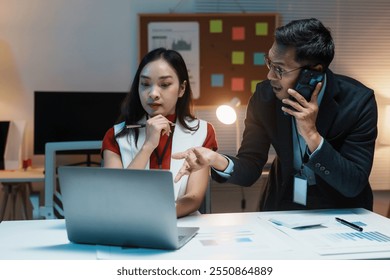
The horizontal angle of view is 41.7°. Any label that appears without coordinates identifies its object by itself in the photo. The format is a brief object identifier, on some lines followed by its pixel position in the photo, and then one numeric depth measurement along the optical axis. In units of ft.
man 5.07
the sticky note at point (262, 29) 12.51
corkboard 12.44
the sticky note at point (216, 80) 12.57
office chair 6.95
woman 6.01
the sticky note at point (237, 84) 12.64
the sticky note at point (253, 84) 12.68
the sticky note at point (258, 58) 12.63
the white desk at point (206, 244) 3.78
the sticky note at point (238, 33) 12.51
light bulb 10.43
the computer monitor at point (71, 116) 11.30
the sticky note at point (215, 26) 12.41
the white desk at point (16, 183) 10.07
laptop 3.71
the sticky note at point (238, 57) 12.58
